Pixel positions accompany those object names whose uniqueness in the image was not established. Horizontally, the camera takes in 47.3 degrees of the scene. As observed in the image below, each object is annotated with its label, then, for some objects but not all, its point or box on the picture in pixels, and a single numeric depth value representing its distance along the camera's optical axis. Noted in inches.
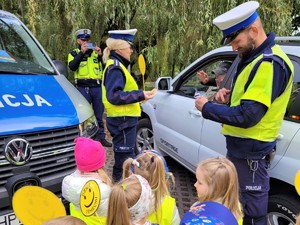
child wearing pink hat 81.9
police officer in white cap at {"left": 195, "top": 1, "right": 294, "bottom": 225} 84.3
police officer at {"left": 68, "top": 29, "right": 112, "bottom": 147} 227.0
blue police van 95.5
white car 95.6
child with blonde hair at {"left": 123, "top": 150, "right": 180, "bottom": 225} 83.7
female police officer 126.2
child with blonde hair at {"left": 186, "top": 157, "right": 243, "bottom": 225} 78.3
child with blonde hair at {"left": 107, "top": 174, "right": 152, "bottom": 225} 63.7
